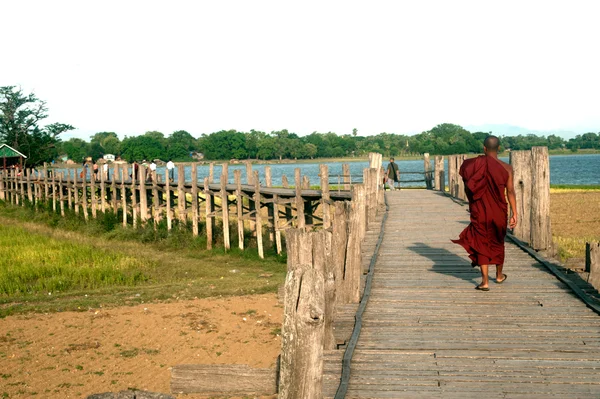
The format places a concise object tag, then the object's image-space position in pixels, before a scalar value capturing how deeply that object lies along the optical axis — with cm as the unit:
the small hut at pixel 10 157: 4484
